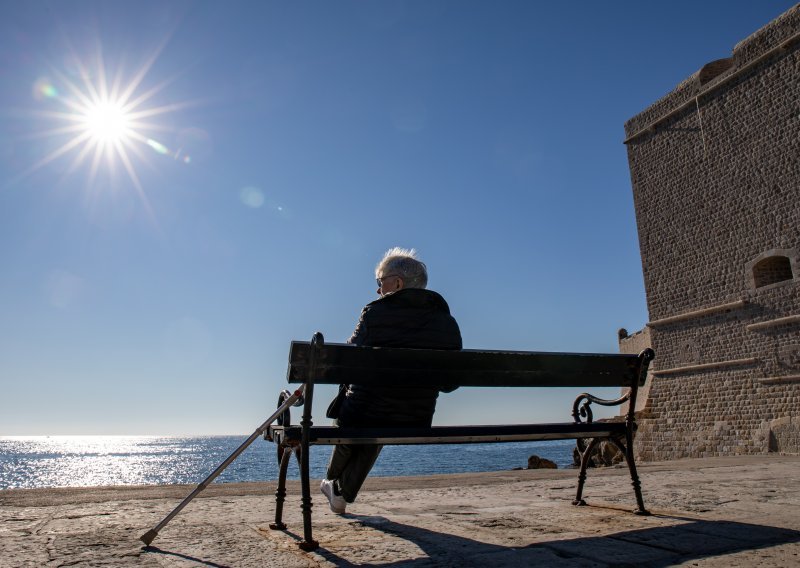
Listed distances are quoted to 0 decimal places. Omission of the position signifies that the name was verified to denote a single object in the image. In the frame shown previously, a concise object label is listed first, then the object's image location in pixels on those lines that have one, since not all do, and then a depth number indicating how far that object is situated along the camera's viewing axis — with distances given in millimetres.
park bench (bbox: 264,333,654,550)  2330
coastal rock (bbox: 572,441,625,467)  15077
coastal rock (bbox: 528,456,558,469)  17781
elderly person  2701
